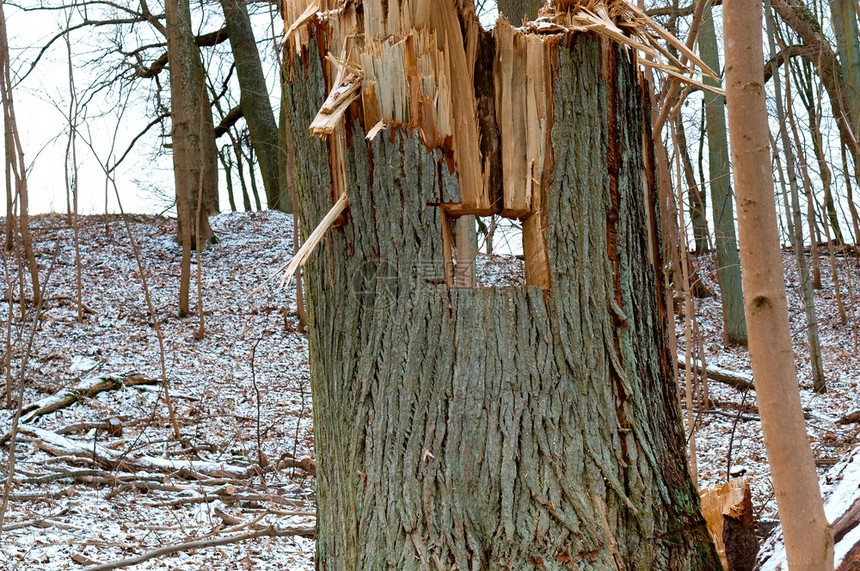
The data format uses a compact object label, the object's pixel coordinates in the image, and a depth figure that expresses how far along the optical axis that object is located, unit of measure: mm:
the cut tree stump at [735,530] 4402
